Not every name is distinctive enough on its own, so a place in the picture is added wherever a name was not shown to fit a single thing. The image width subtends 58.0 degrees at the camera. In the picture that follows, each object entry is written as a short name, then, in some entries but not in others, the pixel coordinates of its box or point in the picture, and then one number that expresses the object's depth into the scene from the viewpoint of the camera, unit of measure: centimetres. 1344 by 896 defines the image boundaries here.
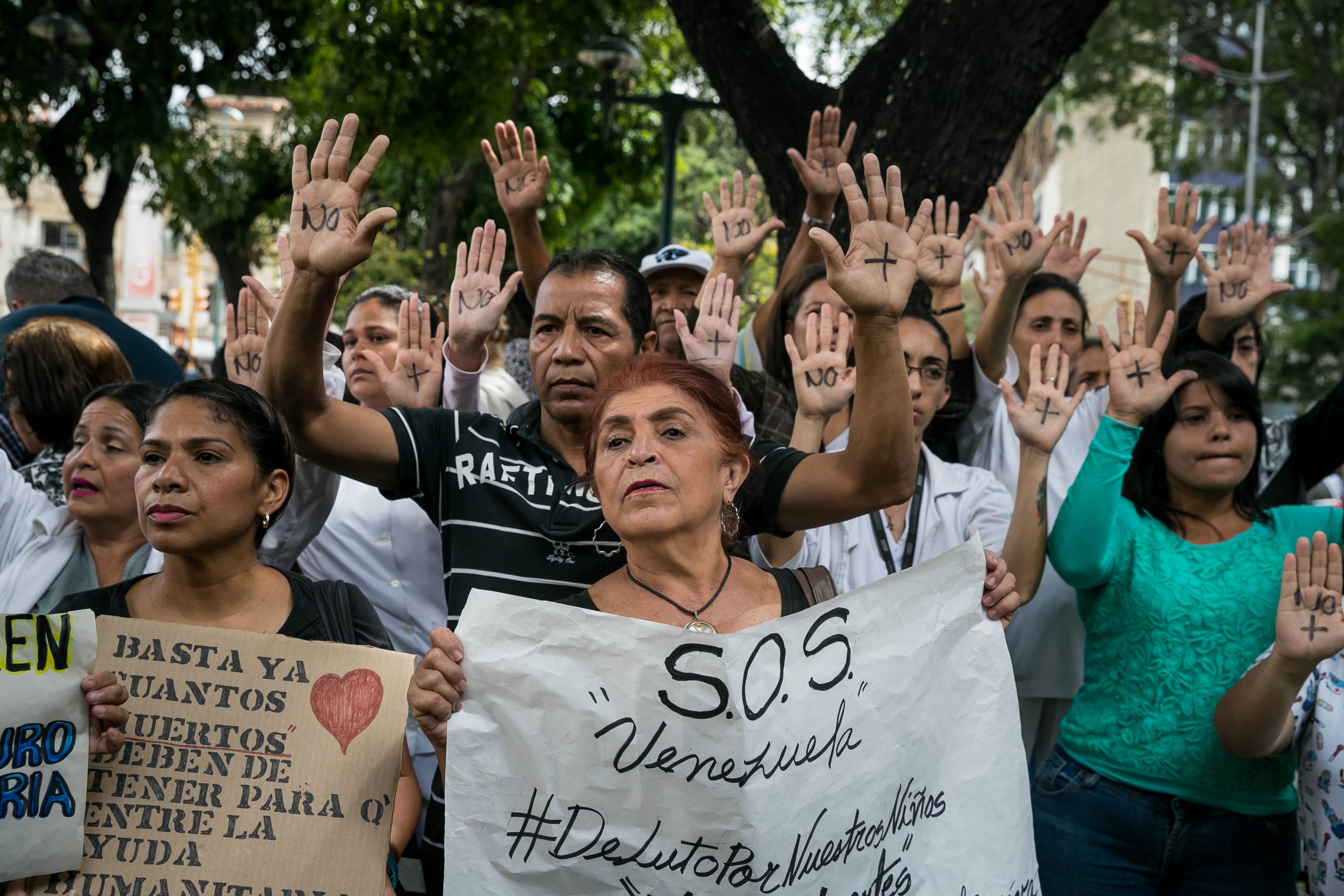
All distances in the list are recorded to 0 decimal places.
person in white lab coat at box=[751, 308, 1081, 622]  316
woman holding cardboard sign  250
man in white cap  471
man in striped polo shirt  244
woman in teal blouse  305
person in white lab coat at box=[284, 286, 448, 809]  336
